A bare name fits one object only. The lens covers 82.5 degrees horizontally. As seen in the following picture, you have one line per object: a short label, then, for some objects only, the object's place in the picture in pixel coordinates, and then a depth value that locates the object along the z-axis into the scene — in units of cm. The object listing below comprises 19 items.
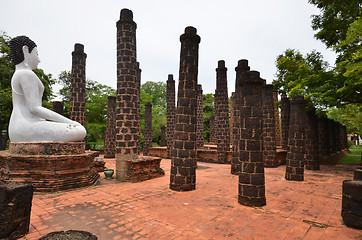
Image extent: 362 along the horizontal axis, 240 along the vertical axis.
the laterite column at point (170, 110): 1568
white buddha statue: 657
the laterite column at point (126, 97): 816
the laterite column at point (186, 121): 676
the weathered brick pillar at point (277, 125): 2348
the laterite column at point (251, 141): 539
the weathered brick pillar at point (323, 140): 1468
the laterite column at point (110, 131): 1590
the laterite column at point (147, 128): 1817
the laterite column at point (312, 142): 1116
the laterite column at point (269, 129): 1246
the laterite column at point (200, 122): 2062
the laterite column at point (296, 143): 852
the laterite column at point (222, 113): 1298
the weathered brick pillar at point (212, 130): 2604
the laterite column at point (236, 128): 906
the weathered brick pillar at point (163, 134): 2273
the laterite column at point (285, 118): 1653
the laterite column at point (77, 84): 1134
